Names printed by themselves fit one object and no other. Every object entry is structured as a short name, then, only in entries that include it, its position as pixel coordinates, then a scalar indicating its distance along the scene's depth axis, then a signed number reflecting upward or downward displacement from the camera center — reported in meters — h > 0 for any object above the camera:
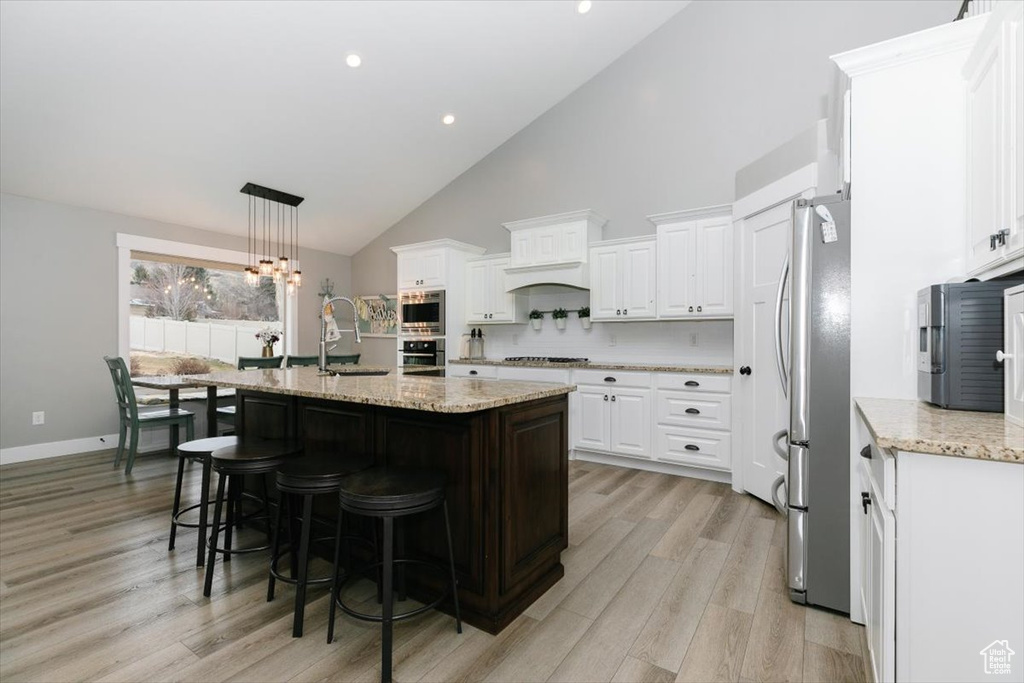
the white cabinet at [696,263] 3.96 +0.66
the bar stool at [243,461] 2.13 -0.57
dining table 3.24 -0.43
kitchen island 1.91 -0.54
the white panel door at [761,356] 3.10 -0.12
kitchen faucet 3.08 -0.04
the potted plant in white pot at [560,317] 5.21 +0.25
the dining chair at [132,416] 4.14 -0.73
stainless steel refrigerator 1.99 -0.28
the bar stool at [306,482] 1.82 -0.58
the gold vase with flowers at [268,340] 6.25 -0.01
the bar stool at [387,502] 1.60 -0.59
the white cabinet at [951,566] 1.02 -0.52
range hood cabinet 4.72 +0.95
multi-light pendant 5.46 +1.47
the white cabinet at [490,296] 5.41 +0.51
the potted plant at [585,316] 5.03 +0.25
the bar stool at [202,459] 2.35 -0.64
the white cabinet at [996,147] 1.34 +0.62
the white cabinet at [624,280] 4.39 +0.57
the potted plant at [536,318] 5.39 +0.24
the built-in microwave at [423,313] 5.66 +0.33
